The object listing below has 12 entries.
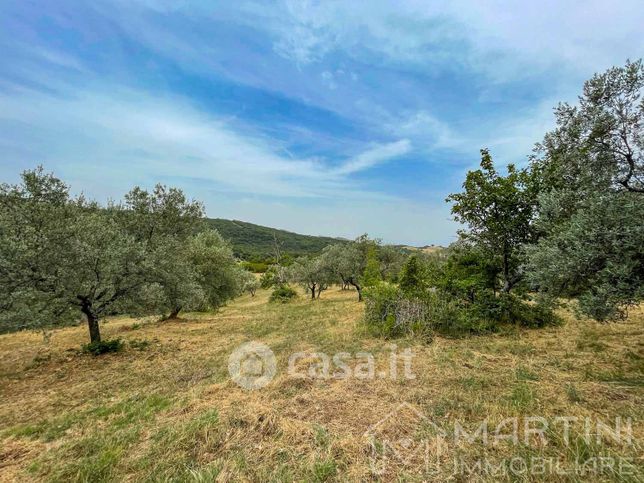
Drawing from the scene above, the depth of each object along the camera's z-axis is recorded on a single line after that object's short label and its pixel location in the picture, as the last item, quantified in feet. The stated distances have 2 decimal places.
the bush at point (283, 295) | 128.73
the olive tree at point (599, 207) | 21.06
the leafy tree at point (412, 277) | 48.40
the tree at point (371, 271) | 104.64
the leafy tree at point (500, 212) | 43.04
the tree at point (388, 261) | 144.05
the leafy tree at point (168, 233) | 46.34
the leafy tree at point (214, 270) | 77.31
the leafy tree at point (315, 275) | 128.88
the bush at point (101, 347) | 40.98
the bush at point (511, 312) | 42.42
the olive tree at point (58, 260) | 31.40
